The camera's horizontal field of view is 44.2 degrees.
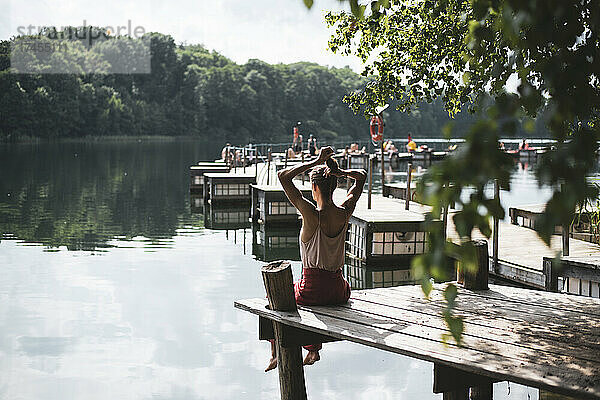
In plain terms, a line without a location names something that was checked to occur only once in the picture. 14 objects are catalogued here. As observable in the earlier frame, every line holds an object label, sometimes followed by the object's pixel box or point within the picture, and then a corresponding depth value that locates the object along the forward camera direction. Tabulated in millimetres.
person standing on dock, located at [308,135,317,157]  32072
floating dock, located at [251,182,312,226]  17188
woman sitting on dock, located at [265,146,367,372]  5090
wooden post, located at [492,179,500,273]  9617
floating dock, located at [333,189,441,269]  11688
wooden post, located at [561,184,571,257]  8429
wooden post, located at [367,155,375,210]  13803
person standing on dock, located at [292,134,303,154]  41519
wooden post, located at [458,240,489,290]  5488
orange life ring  18450
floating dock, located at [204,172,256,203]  22016
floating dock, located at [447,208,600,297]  6957
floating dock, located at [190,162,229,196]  25672
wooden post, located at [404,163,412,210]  14331
